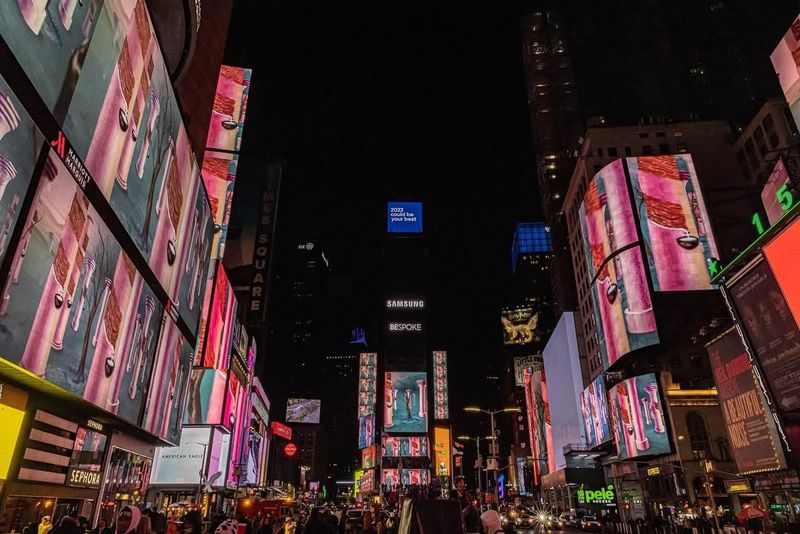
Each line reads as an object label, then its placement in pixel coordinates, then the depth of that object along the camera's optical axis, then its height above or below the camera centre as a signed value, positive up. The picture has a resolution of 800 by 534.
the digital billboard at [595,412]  54.19 +6.36
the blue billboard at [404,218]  132.88 +66.58
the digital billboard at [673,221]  48.69 +24.52
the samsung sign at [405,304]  117.88 +38.39
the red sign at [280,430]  76.16 +6.15
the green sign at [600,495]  60.53 -3.13
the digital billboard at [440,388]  110.69 +18.51
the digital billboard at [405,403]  96.69 +13.08
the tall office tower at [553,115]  99.12 +76.46
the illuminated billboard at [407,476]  91.16 -1.08
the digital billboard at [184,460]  33.94 +0.78
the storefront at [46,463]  12.17 +0.26
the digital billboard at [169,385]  19.78 +3.65
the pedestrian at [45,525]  13.29 -1.40
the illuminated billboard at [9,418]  11.64 +1.28
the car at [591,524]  35.88 -3.96
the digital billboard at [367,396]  112.19 +16.88
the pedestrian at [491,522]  7.79 -0.80
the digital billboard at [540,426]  85.94 +7.83
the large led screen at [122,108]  10.23 +9.37
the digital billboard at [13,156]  9.01 +5.83
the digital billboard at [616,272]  49.16 +20.31
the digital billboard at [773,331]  15.84 +4.44
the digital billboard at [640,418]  45.00 +4.61
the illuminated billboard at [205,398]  34.03 +5.05
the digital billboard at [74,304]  10.26 +4.17
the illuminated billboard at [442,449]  101.56 +4.25
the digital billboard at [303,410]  119.44 +14.32
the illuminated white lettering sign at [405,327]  113.06 +31.75
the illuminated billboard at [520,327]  133.75 +37.71
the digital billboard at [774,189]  24.77 +14.38
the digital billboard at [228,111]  36.09 +25.72
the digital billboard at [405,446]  94.75 +4.49
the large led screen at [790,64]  22.28 +18.22
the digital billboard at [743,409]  22.08 +2.70
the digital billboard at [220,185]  34.22 +19.67
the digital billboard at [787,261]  14.70 +6.15
